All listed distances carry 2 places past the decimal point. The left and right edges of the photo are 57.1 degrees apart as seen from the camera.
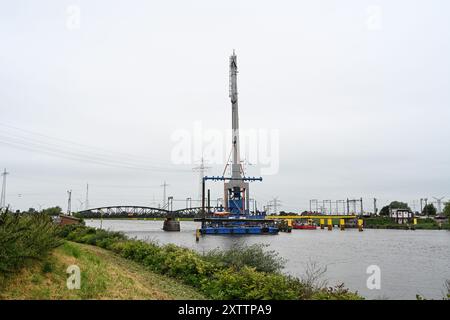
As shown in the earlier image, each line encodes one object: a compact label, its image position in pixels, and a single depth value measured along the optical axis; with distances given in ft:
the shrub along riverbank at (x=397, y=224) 419.91
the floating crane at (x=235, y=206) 341.00
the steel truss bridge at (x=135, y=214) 507.71
